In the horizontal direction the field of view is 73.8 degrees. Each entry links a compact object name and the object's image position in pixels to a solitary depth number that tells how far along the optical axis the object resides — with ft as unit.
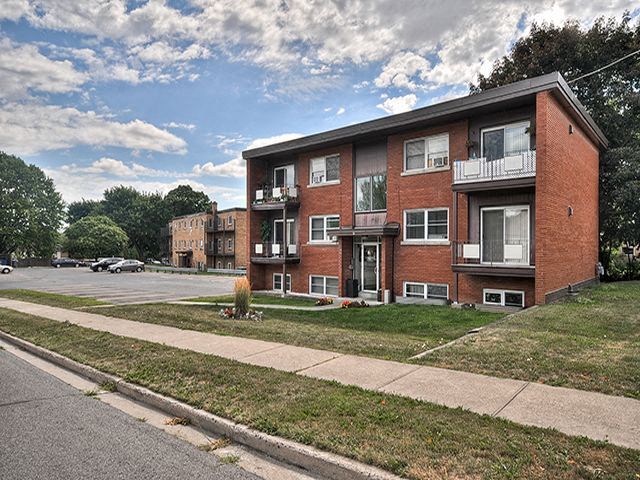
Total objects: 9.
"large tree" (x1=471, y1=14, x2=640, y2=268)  71.10
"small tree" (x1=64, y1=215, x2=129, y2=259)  236.63
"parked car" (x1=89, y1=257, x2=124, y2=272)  170.36
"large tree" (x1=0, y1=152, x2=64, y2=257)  228.22
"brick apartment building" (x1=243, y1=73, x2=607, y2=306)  45.57
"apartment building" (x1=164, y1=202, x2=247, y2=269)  173.99
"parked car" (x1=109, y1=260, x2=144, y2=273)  161.27
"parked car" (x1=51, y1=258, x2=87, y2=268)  224.94
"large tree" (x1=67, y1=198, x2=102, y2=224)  339.77
